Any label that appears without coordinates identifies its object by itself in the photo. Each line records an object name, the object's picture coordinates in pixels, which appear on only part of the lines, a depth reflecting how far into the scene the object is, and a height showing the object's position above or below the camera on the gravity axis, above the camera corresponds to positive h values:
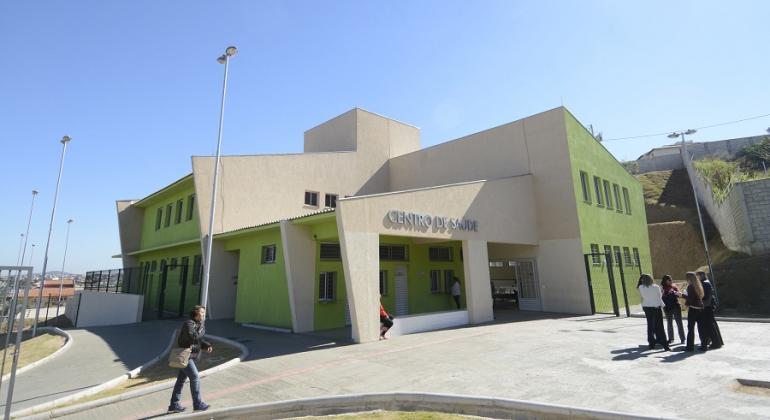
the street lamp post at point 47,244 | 20.07 +2.66
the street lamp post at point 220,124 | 12.00 +5.23
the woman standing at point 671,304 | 9.54 -0.54
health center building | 13.83 +2.41
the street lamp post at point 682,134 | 22.70 +8.40
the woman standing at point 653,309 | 9.18 -0.64
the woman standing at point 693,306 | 8.66 -0.54
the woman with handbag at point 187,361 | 6.17 -1.08
